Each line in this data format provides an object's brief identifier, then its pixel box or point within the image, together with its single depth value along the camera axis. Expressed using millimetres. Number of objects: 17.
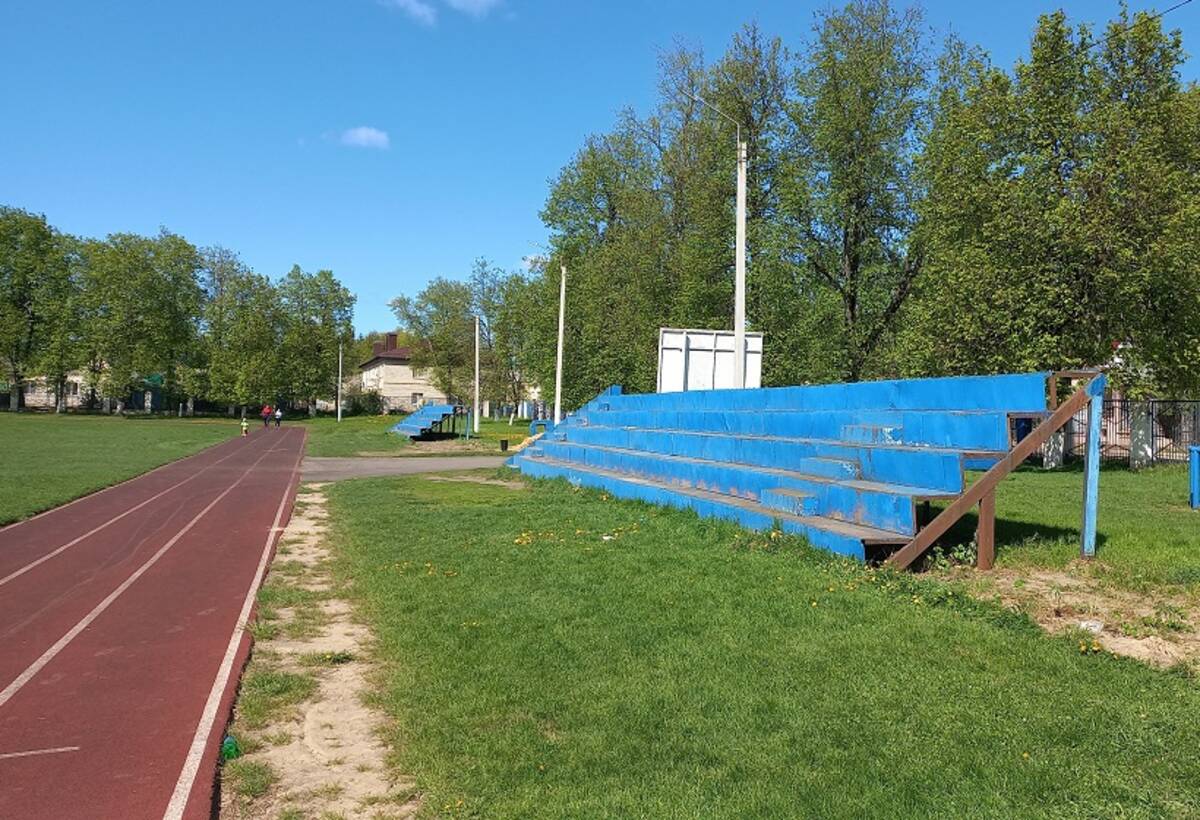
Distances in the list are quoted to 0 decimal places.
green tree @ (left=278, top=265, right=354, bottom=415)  86812
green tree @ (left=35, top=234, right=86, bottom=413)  71250
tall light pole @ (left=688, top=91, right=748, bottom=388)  13906
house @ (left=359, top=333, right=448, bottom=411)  108812
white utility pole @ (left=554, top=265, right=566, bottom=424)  32000
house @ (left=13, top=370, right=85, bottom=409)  80506
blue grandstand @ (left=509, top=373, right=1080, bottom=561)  8062
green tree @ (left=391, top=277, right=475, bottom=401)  78562
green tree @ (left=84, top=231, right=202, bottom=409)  73875
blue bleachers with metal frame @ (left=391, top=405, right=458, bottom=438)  45562
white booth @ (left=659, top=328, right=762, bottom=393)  19719
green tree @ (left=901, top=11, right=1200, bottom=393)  20703
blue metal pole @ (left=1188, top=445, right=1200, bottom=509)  13008
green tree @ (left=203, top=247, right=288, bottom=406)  80688
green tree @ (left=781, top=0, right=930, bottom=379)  29156
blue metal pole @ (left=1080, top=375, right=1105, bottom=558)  7988
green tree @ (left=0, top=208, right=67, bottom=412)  72000
